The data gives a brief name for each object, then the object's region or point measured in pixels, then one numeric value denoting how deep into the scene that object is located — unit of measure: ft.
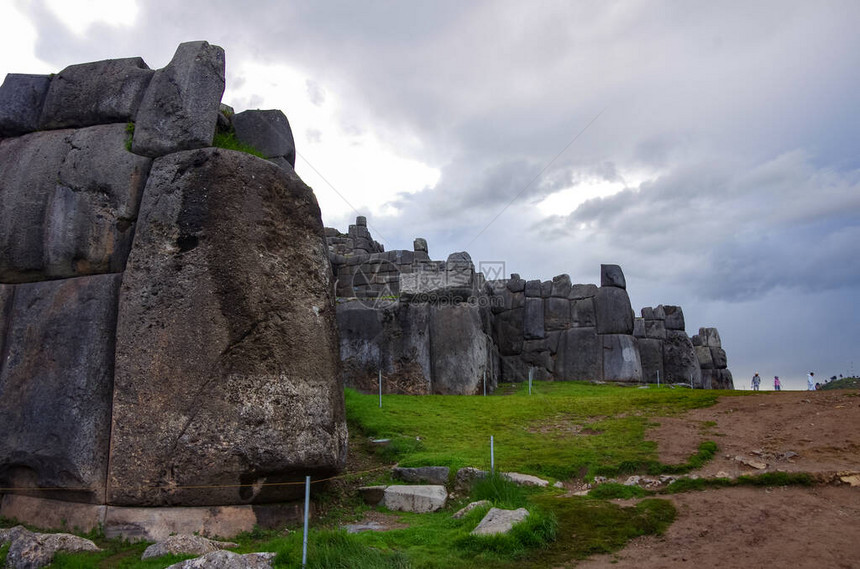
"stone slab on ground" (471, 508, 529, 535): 20.68
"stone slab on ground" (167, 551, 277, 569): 16.84
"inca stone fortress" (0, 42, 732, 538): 21.63
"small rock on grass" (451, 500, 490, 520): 24.00
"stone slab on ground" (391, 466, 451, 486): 29.86
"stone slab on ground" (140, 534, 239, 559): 18.94
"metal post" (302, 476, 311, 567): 17.75
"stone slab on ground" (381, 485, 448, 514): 27.25
